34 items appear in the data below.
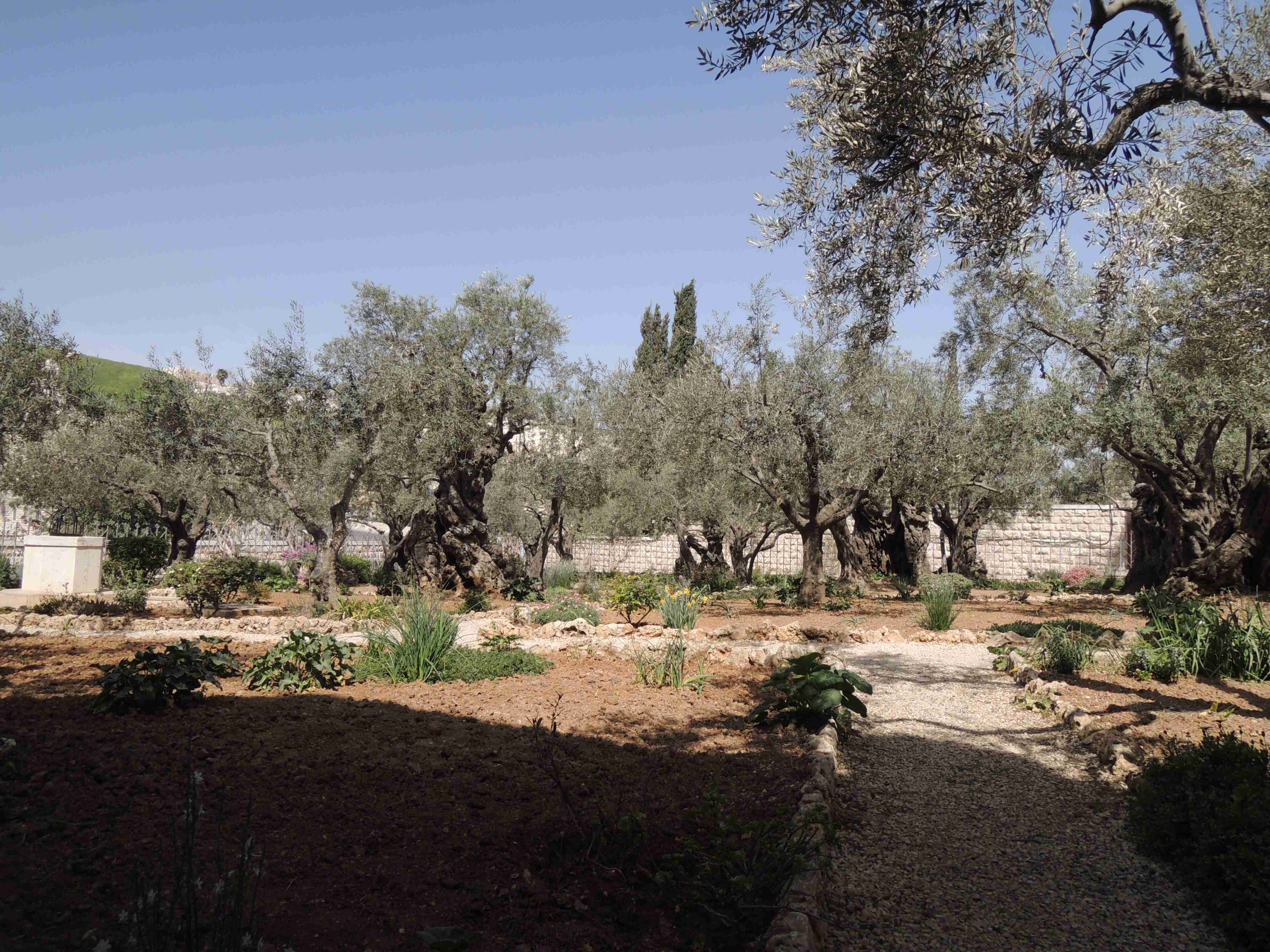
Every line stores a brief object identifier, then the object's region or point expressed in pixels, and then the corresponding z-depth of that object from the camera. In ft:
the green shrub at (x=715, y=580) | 61.82
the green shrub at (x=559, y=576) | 56.18
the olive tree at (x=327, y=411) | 40.01
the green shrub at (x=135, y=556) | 50.16
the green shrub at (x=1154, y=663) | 21.98
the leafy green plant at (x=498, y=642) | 25.35
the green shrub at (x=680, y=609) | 31.22
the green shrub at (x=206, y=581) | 38.04
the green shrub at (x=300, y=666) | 19.67
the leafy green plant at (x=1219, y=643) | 21.62
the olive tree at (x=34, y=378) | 52.75
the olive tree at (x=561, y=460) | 53.26
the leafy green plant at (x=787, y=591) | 49.49
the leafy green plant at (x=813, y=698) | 17.11
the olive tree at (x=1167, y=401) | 34.32
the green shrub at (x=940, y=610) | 34.40
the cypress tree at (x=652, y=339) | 99.30
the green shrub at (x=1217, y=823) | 9.17
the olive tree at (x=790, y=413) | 41.81
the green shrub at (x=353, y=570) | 63.26
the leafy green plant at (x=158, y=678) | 16.05
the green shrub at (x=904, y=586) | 53.21
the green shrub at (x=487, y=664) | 21.75
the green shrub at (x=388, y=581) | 49.60
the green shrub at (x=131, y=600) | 38.60
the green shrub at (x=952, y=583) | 48.57
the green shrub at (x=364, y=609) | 35.17
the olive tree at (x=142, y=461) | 49.24
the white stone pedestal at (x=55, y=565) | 41.52
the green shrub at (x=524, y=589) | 49.78
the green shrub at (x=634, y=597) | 35.12
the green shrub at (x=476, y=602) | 44.50
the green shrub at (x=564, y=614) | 35.73
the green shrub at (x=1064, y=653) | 24.06
